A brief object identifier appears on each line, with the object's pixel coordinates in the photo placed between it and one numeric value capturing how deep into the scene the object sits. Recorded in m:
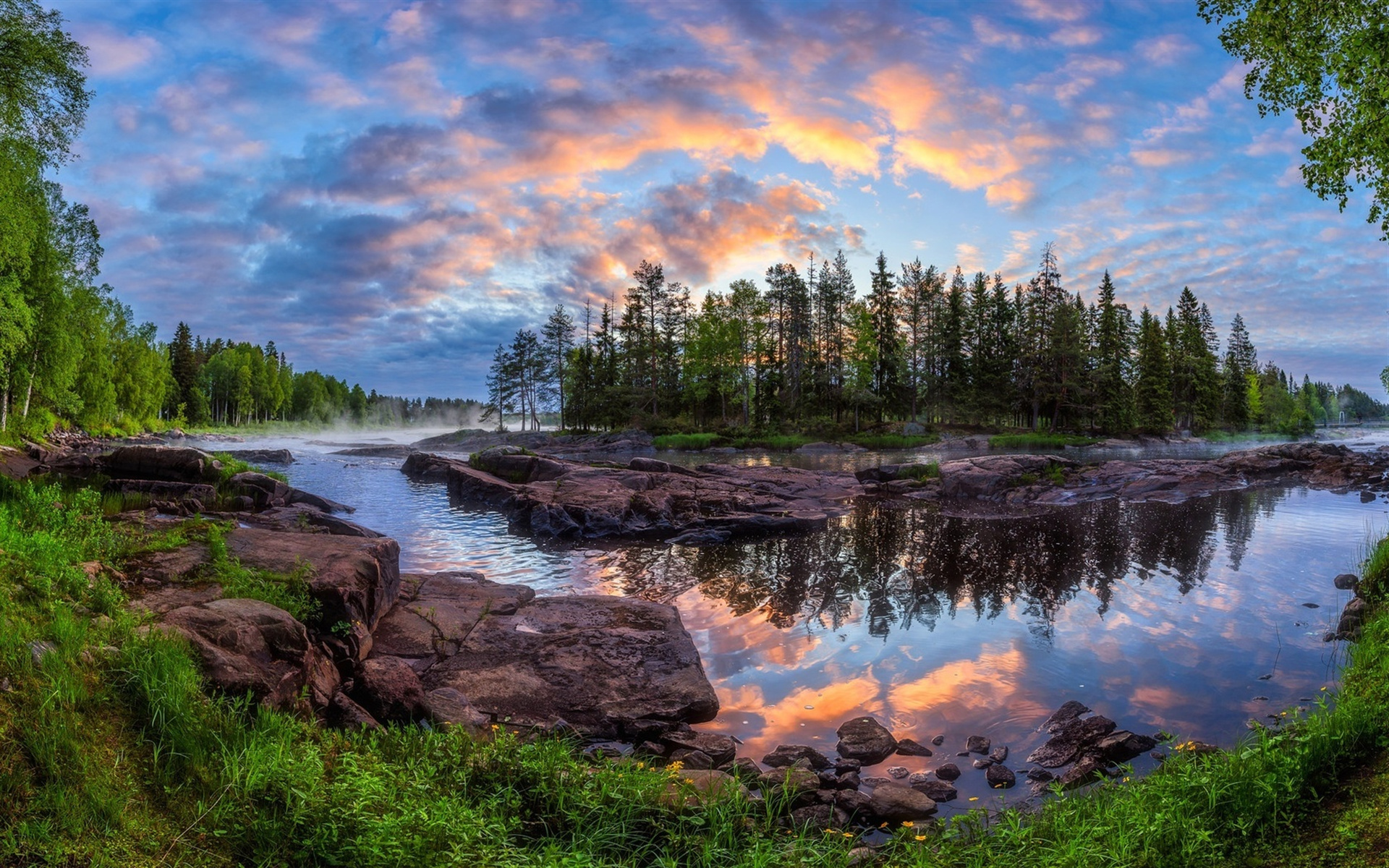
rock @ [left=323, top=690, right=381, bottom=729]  5.64
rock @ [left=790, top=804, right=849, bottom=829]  4.86
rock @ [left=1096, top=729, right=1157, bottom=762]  6.05
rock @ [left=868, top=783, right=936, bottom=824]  5.09
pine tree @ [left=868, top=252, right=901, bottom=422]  67.19
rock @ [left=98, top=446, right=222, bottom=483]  18.73
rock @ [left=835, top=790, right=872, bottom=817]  5.14
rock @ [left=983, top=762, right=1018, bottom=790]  5.75
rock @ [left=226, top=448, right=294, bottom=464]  40.22
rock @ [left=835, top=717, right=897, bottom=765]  6.22
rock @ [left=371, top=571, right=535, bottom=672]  8.23
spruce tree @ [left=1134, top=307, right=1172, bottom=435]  66.44
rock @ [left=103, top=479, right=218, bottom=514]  16.23
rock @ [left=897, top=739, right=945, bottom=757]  6.30
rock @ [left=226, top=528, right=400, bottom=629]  7.79
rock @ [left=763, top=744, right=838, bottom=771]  6.05
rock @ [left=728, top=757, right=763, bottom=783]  5.49
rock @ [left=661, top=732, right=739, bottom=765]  6.23
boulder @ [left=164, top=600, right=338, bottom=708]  5.02
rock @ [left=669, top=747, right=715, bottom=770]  6.05
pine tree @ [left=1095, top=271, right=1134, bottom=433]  64.94
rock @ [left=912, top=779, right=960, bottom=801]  5.52
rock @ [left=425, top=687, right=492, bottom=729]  6.12
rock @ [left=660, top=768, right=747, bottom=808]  4.57
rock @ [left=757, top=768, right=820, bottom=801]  5.11
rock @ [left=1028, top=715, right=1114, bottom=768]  6.15
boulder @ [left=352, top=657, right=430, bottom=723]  6.15
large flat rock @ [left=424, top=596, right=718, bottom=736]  7.05
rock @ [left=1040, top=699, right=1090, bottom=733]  6.77
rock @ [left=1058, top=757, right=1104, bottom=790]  5.64
